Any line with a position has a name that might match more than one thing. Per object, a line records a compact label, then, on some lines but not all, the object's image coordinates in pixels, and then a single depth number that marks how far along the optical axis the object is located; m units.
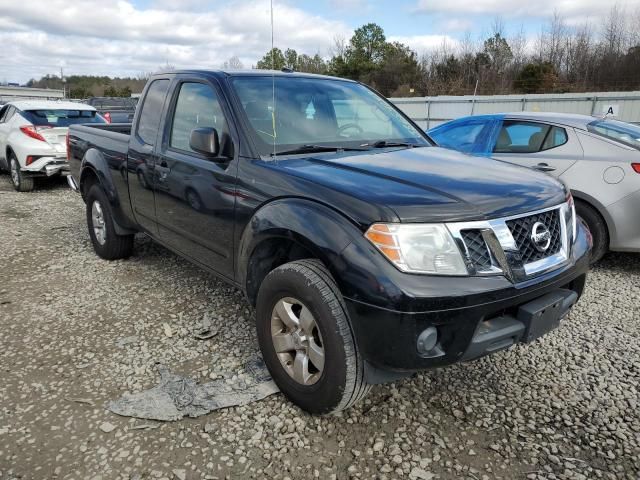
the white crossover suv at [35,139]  8.81
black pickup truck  2.16
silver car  4.62
